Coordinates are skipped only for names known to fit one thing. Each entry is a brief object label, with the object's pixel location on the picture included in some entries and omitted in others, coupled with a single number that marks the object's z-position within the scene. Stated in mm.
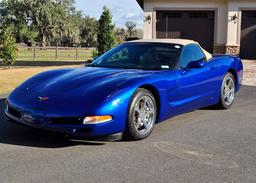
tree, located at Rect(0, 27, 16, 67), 21672
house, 23234
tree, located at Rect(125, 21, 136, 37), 90419
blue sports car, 5605
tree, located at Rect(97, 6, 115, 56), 19594
